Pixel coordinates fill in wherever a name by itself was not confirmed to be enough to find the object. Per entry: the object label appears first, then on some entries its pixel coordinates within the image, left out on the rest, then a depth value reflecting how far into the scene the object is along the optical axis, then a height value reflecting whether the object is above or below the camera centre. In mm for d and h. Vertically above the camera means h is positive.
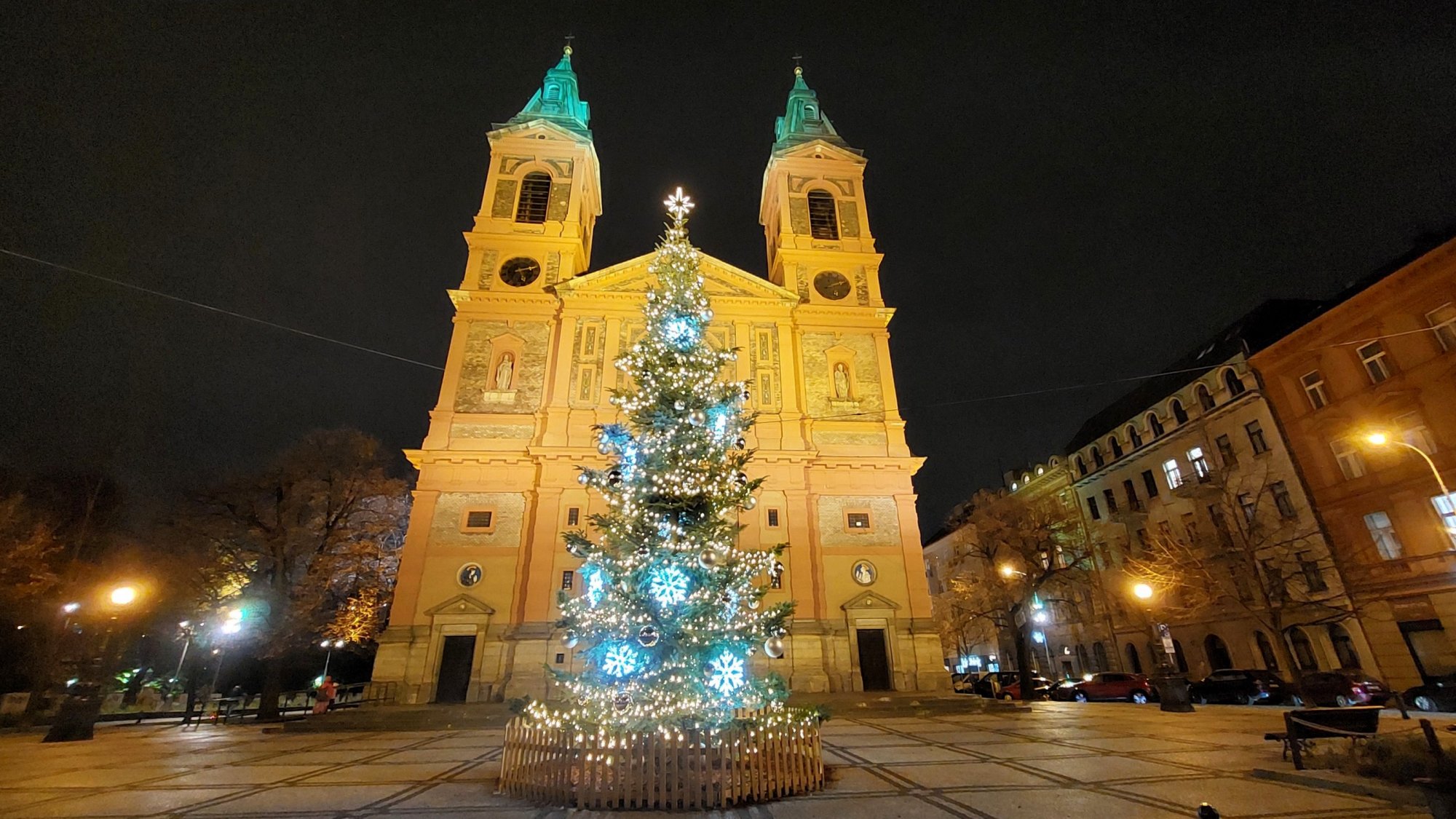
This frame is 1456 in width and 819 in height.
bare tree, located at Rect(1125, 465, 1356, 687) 20453 +3691
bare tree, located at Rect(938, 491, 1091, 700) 27094 +5093
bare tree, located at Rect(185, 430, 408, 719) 21016 +4829
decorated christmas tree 8398 +1457
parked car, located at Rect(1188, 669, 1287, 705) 20078 -594
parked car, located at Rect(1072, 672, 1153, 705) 22547 -637
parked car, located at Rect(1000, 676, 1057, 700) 26453 -766
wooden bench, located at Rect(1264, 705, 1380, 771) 7859 -704
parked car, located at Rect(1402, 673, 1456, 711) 15992 -737
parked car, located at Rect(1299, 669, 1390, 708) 17328 -586
